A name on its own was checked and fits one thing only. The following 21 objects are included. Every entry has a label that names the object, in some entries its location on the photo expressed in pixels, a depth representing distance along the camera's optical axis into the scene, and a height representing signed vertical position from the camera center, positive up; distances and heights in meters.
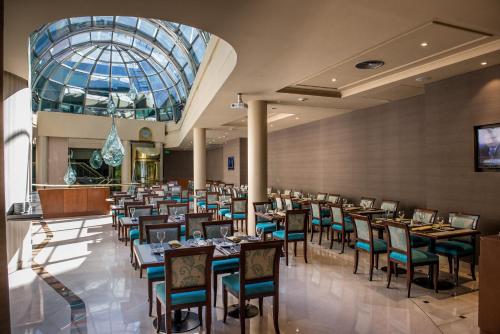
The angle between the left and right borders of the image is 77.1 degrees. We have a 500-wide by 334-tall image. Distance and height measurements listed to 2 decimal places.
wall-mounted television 5.08 +0.32
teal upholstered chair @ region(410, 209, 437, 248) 5.39 -0.94
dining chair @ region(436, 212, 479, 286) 4.56 -1.18
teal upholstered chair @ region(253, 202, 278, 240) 6.62 -1.08
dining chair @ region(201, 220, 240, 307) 3.88 -0.96
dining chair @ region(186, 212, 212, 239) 4.86 -0.78
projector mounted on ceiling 6.55 +1.35
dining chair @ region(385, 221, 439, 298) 4.13 -1.19
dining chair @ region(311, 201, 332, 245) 6.89 -1.13
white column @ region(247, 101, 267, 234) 7.57 +0.42
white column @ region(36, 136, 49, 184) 15.95 +0.69
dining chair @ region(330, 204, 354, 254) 6.23 -1.11
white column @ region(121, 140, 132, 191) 18.39 +0.31
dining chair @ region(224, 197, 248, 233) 8.11 -1.03
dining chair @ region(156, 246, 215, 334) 2.77 -1.00
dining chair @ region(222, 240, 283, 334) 3.04 -1.04
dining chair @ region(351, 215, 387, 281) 4.75 -1.14
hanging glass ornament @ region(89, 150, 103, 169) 14.66 +0.50
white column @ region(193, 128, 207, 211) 13.03 +0.53
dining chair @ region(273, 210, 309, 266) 5.57 -1.05
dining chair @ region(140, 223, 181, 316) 4.12 -0.83
